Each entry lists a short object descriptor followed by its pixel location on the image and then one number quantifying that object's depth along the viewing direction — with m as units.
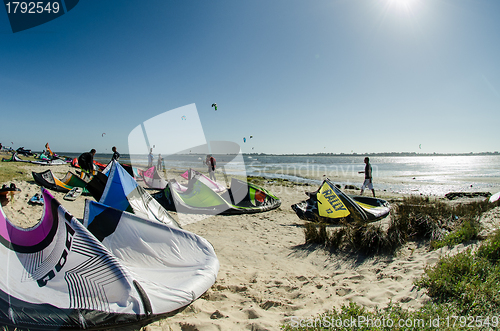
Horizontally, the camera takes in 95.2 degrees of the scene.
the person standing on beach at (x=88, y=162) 10.18
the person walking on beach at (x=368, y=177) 10.90
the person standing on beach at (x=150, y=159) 19.74
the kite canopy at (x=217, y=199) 7.71
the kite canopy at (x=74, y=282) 2.04
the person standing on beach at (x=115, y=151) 11.71
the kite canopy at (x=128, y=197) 5.06
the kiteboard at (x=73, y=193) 8.08
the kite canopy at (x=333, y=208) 6.11
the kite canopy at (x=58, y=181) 8.92
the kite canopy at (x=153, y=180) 12.23
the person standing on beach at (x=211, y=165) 13.67
